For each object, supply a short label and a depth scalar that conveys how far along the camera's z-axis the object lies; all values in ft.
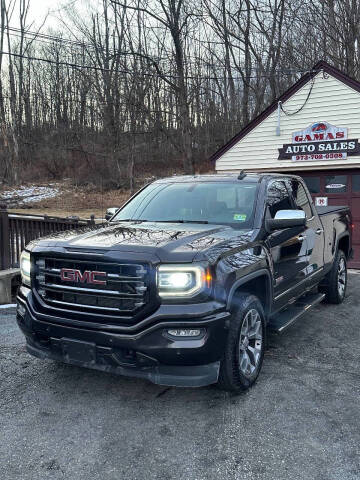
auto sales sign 37.19
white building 37.19
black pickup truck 10.30
